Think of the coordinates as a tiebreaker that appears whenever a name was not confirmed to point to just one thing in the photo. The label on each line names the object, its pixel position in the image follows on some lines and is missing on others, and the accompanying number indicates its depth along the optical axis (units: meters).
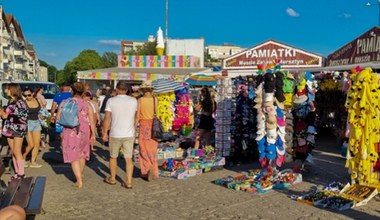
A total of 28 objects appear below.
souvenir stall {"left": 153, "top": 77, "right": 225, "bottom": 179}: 8.74
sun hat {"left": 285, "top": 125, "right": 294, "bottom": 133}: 8.31
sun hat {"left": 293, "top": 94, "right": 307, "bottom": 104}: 8.37
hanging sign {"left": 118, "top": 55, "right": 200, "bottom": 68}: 35.88
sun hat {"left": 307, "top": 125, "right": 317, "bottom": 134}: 8.45
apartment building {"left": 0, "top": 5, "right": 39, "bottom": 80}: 70.86
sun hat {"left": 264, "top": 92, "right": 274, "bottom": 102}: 7.87
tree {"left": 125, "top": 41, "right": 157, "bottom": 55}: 78.96
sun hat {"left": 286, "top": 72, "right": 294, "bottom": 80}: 8.34
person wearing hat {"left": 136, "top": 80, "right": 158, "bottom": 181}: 8.15
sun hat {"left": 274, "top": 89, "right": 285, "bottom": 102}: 7.92
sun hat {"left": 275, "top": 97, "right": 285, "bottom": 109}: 7.95
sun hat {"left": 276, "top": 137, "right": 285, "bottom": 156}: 8.02
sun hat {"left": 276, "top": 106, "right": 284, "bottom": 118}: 7.95
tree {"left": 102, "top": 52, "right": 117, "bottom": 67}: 93.56
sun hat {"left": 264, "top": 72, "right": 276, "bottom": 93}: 7.83
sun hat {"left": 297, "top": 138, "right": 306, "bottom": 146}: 8.48
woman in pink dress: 7.35
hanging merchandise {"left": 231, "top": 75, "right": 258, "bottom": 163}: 9.64
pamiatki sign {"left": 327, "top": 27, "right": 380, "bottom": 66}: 16.06
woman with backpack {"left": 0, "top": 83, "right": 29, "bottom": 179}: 7.52
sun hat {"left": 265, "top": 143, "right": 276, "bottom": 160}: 7.99
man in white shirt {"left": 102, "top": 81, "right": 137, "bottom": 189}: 7.46
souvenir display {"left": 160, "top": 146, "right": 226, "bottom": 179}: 8.43
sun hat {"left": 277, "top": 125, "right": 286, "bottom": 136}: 7.95
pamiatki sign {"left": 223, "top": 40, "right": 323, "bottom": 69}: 20.72
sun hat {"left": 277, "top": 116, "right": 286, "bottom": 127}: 7.93
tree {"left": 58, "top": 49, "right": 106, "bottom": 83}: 80.25
